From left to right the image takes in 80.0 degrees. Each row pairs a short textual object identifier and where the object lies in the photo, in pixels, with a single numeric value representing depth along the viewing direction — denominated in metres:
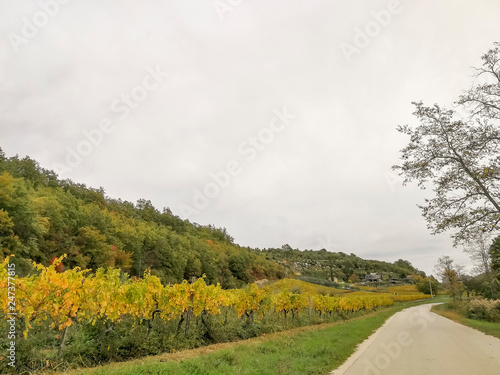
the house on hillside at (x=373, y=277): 112.12
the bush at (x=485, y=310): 20.20
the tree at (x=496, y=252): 21.11
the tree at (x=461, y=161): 11.72
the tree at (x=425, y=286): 90.06
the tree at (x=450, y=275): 55.02
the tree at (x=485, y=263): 35.53
